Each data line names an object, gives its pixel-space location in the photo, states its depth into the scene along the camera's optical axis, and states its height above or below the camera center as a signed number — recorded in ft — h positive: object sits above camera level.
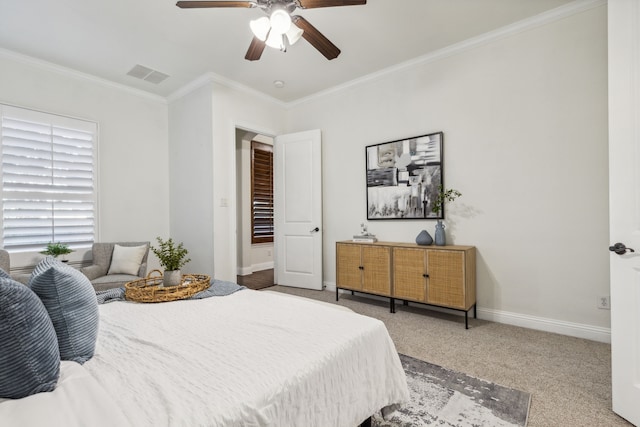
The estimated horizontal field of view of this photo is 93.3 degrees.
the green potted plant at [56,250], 10.57 -1.23
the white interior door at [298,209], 14.20 +0.17
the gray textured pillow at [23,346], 2.50 -1.13
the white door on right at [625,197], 5.11 +0.22
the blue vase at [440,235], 10.28 -0.82
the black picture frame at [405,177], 11.02 +1.35
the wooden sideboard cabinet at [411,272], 9.39 -2.10
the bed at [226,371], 2.48 -1.63
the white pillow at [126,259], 11.42 -1.73
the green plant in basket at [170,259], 6.37 -0.96
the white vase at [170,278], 6.24 -1.34
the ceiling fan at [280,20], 6.67 +4.57
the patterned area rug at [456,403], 5.13 -3.57
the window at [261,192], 19.70 +1.37
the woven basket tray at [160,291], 5.70 -1.52
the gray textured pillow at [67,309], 3.27 -1.05
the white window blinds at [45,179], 10.61 +1.33
